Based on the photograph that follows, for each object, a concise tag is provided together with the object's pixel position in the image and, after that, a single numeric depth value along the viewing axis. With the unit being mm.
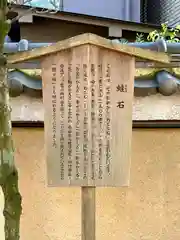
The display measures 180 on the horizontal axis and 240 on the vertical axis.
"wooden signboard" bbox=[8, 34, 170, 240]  3018
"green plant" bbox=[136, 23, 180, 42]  5488
